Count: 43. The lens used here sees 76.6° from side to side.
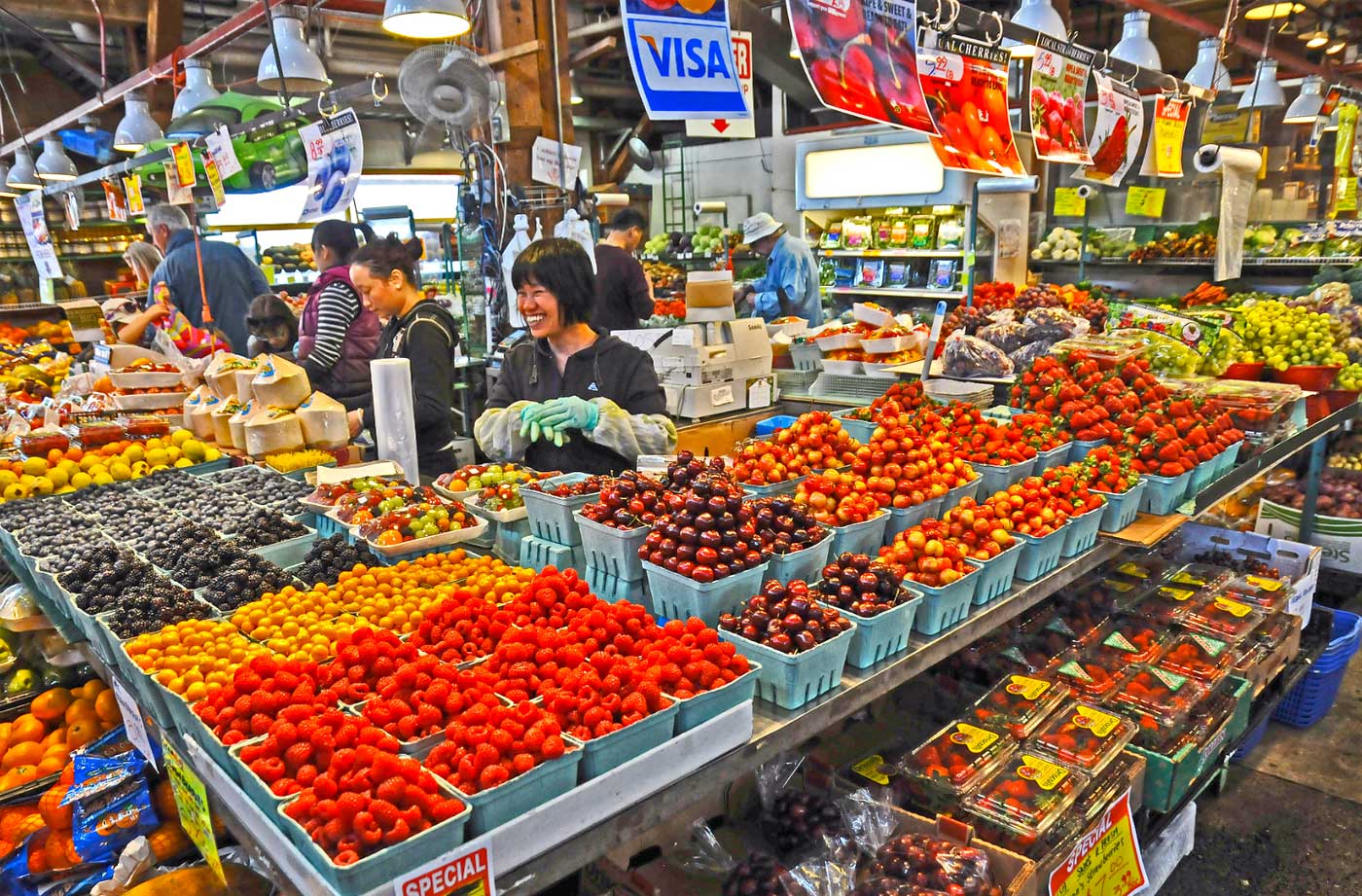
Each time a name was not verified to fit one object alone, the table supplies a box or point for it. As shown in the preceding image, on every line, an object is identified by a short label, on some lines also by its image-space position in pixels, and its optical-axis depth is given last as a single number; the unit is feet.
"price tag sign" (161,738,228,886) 5.04
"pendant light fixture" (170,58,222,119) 17.38
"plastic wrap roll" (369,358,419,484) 9.62
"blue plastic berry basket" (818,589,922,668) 5.99
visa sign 8.77
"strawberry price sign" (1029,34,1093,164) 13.82
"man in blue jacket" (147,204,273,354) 20.70
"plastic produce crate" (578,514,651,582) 6.67
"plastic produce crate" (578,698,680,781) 4.52
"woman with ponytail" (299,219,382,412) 14.30
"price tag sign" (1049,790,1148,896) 6.98
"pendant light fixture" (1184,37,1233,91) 22.03
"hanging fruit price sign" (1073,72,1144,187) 15.65
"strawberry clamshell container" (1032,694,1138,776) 7.89
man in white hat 24.35
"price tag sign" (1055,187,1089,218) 23.80
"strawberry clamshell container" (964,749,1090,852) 7.04
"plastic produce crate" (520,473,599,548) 7.39
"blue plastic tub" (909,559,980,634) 6.55
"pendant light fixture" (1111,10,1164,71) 18.84
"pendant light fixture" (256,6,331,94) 15.03
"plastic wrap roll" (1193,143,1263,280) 18.66
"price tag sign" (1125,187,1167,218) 22.63
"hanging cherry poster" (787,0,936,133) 9.70
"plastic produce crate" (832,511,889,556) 7.39
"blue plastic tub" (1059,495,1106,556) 8.15
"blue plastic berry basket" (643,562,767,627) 6.06
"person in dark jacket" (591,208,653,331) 18.85
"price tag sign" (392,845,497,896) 3.86
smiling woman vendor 9.89
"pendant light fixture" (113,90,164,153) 20.66
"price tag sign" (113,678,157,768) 6.17
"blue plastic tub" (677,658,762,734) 4.89
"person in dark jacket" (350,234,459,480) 12.16
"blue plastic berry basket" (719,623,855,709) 5.45
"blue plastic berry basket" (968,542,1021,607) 7.13
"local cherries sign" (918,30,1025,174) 11.37
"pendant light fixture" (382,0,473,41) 10.43
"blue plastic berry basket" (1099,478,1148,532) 8.71
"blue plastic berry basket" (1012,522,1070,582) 7.63
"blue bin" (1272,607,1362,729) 12.16
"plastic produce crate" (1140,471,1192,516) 9.29
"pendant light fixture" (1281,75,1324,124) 21.98
